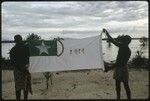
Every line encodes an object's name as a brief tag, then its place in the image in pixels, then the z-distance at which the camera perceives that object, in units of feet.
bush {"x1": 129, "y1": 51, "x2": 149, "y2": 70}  17.18
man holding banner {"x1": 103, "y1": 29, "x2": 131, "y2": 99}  11.90
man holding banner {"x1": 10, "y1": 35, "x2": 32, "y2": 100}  11.86
